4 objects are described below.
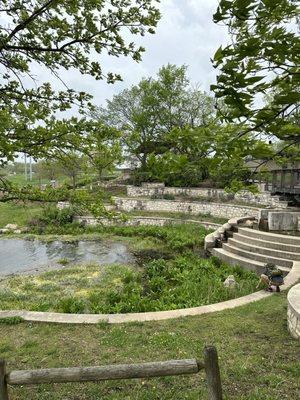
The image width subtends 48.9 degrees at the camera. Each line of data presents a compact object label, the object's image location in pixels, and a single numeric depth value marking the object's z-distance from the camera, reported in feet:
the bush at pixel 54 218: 75.97
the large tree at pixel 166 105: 113.50
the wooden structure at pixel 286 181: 56.74
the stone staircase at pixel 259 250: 37.27
